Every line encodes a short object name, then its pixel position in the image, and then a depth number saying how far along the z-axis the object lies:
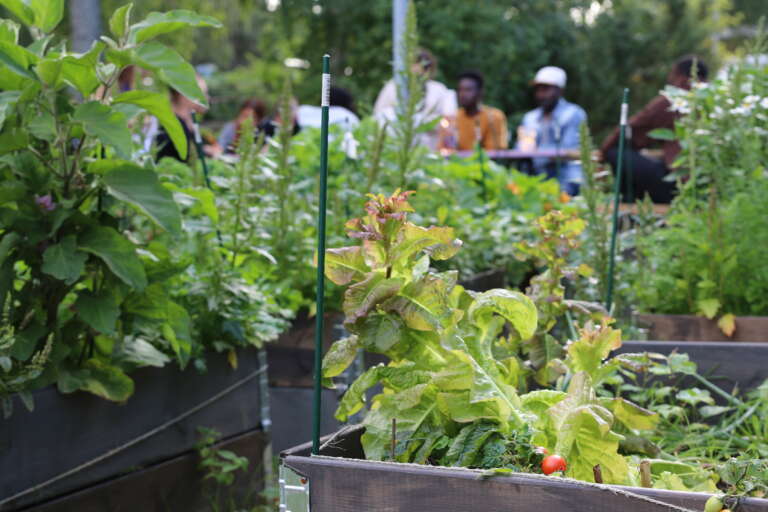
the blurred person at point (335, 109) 7.21
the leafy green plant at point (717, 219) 3.45
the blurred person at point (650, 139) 7.35
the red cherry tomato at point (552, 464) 1.63
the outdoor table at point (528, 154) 7.66
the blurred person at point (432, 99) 6.57
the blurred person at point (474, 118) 8.61
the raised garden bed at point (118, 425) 2.62
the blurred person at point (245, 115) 8.38
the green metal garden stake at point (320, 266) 1.69
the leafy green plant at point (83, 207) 2.56
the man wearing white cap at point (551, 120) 8.46
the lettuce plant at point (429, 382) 1.75
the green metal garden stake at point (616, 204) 2.86
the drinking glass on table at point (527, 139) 8.44
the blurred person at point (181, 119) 5.38
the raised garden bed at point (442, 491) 1.46
